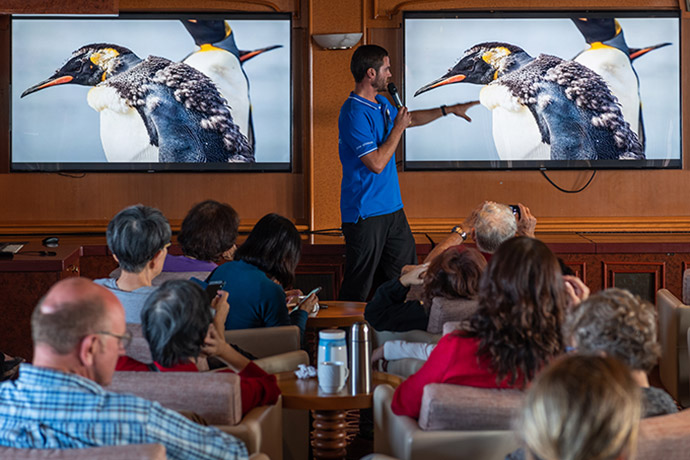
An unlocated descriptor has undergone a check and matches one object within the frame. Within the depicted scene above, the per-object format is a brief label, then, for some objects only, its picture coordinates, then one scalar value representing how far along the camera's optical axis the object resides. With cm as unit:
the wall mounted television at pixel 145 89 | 1042
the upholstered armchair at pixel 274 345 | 543
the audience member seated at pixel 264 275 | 598
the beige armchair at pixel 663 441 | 308
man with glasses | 307
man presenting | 850
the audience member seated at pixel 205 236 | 685
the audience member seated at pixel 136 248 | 527
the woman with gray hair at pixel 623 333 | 329
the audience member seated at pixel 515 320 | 387
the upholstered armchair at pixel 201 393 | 370
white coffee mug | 491
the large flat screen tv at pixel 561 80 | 1043
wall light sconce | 1013
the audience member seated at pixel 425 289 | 541
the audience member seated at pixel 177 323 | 402
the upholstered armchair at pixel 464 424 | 369
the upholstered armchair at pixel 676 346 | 702
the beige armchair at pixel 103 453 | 290
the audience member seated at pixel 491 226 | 654
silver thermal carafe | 493
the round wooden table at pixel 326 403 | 488
